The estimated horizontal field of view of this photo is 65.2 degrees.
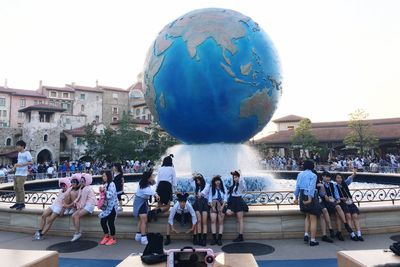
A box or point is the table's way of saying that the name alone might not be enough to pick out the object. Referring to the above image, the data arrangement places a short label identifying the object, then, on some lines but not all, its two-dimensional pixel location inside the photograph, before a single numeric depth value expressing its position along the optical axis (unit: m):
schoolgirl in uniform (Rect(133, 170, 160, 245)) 6.65
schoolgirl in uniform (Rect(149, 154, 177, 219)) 7.29
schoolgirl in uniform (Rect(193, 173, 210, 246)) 6.52
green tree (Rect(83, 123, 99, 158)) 37.25
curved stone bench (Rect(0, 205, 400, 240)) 6.71
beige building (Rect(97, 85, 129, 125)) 60.94
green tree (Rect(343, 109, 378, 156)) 37.06
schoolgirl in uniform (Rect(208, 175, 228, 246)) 6.56
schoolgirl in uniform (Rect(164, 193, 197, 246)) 6.51
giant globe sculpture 10.34
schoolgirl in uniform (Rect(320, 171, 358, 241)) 6.57
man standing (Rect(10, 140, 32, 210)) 7.82
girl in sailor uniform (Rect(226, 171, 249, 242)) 6.59
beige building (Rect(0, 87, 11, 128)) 50.66
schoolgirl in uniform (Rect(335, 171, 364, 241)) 6.60
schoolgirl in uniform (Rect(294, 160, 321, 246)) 6.38
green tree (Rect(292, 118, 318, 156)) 41.09
